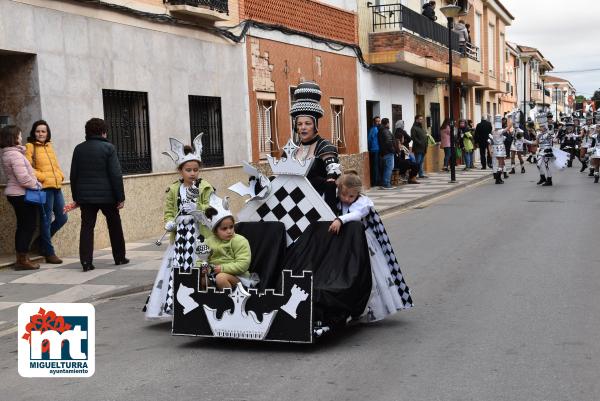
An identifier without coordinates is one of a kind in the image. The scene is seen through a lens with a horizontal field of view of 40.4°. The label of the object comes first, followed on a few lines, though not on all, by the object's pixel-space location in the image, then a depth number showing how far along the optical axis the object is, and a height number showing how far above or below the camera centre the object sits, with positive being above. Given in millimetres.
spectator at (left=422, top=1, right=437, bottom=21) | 27484 +4340
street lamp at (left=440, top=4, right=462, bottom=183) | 23078 +3131
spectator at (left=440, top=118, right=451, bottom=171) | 27359 +100
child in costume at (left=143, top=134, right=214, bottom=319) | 6551 -596
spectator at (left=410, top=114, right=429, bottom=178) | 24016 -15
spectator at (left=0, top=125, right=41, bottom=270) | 9586 -320
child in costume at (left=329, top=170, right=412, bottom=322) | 6340 -914
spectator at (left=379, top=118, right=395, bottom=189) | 21062 -235
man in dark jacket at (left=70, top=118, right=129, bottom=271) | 9484 -312
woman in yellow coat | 10055 -215
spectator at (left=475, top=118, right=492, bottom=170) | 28828 +94
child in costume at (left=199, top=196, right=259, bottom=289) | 5883 -746
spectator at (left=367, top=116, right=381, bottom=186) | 21641 -64
